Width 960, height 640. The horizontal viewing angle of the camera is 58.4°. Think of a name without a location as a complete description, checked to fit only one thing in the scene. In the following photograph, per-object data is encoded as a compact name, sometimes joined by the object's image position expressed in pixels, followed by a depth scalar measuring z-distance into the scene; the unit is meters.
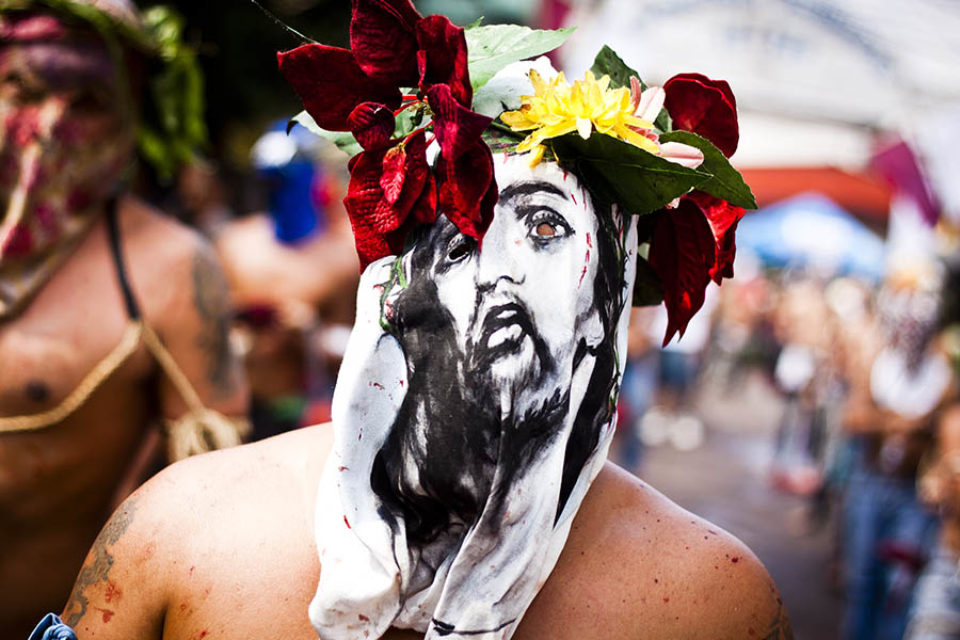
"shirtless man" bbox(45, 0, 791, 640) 1.24
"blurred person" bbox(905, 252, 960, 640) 3.22
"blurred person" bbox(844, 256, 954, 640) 4.09
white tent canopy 20.00
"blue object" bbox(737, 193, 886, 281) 12.17
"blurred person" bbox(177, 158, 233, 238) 5.61
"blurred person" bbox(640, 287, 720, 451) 9.28
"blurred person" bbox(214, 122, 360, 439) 4.14
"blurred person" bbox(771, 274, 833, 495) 8.04
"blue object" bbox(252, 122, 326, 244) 4.42
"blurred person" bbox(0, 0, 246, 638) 2.28
